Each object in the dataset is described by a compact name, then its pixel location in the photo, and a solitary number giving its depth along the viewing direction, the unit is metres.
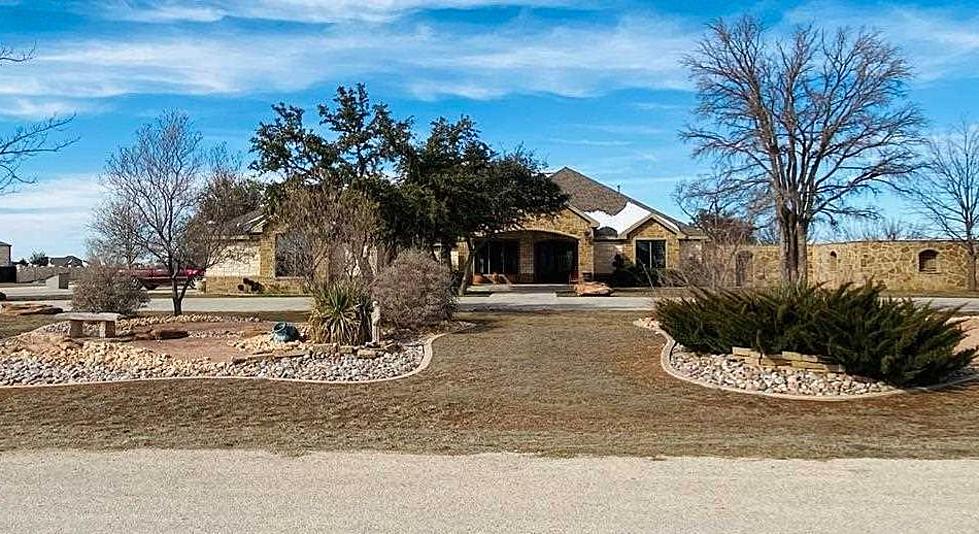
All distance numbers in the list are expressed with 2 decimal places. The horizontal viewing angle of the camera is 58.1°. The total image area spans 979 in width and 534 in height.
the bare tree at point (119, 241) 20.94
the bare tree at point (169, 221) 20.91
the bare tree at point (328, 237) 18.25
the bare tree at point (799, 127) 26.55
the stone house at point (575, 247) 42.19
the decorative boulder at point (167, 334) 16.27
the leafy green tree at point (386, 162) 22.67
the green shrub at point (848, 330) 11.42
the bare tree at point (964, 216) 39.56
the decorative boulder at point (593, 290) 33.00
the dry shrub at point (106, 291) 19.33
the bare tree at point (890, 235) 50.81
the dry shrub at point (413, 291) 17.03
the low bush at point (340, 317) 14.70
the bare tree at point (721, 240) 20.38
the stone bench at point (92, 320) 15.76
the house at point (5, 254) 72.85
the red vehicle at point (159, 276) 22.05
